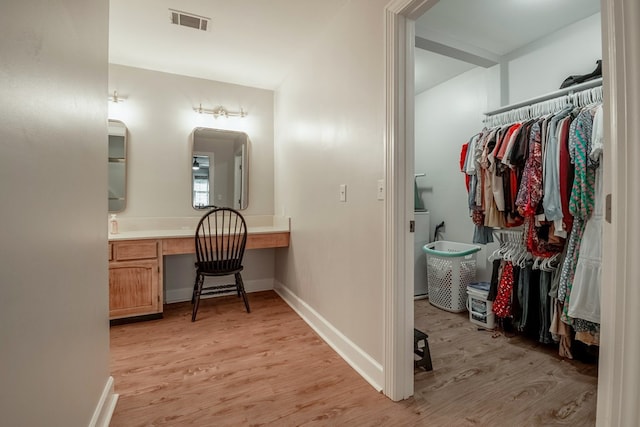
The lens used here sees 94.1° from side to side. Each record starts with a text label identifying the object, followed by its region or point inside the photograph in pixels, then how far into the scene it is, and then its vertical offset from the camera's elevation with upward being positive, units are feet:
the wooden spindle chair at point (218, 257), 8.57 -1.22
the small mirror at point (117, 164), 9.29 +1.68
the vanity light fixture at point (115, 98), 9.21 +3.72
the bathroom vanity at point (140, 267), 7.89 -1.36
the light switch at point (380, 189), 5.14 +0.49
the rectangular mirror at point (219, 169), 10.41 +1.74
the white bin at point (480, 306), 7.72 -2.40
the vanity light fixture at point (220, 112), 10.37 +3.75
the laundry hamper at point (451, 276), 8.87 -1.82
